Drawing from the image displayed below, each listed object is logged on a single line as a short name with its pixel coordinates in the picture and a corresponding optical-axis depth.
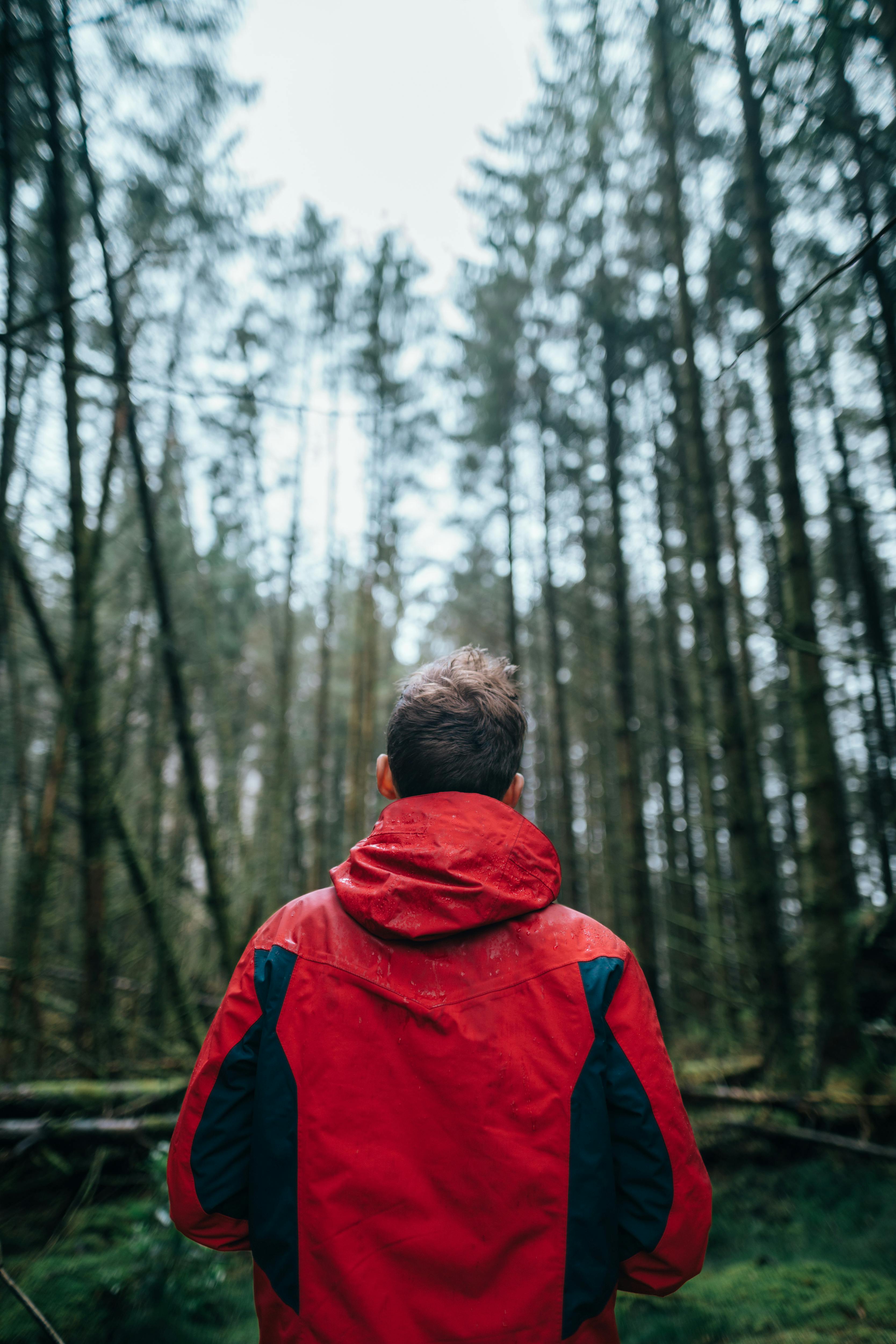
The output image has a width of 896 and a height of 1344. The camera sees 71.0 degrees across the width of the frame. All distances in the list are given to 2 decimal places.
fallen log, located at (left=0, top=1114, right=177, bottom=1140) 3.37
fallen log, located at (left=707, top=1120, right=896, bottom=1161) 3.35
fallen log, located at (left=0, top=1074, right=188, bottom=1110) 3.68
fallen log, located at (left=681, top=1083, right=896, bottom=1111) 3.65
